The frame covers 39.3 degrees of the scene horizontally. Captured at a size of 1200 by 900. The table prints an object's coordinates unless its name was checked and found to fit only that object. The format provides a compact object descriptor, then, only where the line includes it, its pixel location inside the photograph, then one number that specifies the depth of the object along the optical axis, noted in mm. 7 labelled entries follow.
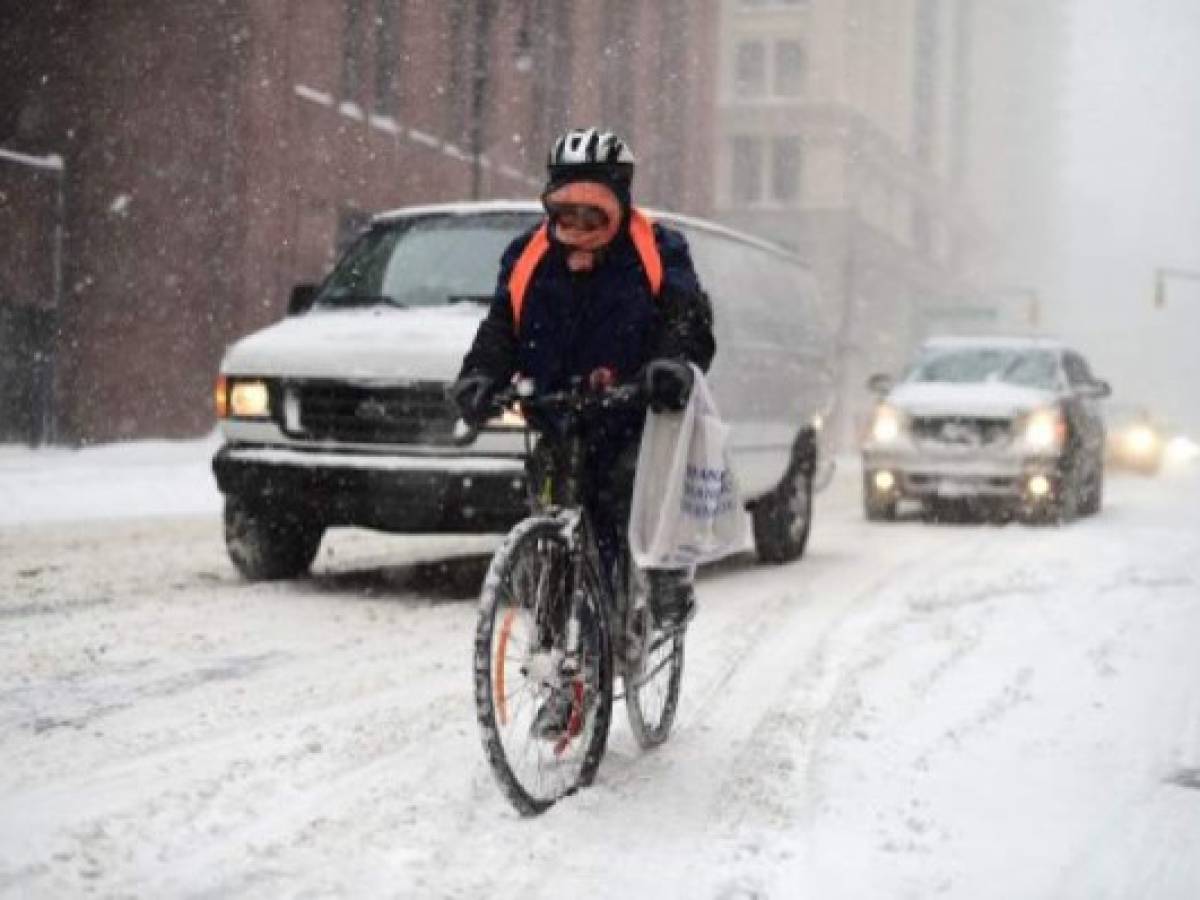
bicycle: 4340
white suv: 14914
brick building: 24094
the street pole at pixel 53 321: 23938
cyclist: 4703
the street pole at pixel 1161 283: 49856
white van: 8211
